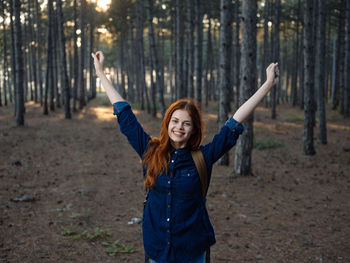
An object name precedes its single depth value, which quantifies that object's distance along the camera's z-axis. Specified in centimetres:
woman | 239
